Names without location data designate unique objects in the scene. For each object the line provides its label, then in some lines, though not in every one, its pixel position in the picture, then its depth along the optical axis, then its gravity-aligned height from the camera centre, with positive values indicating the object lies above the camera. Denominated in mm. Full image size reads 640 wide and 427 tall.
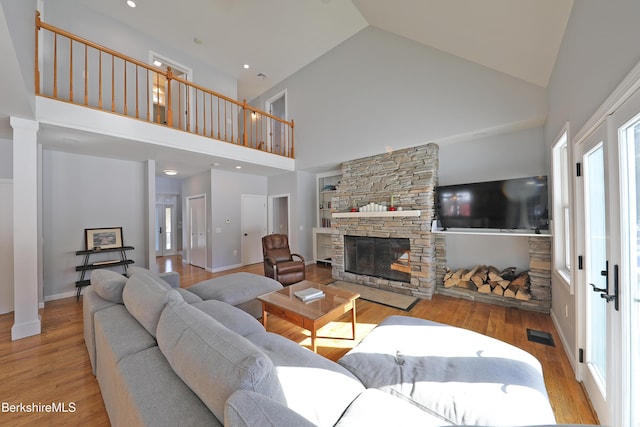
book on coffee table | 2472 -849
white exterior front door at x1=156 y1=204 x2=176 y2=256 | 7887 -428
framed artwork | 4125 -363
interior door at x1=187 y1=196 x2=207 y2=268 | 5992 -401
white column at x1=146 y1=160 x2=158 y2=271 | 4477 +47
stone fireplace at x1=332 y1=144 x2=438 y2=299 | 3762 +55
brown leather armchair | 4172 -871
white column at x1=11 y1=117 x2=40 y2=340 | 2625 -87
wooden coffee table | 2101 -899
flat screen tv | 2906 +119
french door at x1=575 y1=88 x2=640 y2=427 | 1215 -298
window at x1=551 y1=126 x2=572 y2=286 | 2648 +40
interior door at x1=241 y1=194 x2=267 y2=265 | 6238 -271
